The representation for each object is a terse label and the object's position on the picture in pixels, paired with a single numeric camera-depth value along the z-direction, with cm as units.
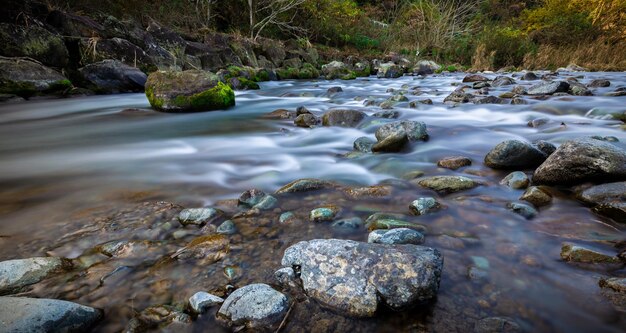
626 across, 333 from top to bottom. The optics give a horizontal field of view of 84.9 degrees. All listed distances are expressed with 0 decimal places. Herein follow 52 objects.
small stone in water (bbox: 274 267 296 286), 157
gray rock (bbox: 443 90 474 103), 677
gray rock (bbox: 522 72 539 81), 1043
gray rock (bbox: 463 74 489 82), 1039
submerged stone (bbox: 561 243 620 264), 163
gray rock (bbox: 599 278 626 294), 141
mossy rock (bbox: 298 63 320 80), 1333
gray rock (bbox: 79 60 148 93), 853
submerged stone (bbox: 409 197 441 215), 225
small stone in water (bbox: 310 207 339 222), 222
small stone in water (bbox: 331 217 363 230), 210
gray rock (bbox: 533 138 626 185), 233
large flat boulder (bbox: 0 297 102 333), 117
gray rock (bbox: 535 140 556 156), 308
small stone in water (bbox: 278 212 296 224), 223
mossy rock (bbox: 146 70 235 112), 623
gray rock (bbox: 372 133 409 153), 369
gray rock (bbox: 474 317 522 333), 129
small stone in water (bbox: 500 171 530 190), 257
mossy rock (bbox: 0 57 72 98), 709
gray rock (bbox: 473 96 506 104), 634
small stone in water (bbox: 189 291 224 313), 142
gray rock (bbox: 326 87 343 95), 897
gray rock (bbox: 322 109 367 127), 521
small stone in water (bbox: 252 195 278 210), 242
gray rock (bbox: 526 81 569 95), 686
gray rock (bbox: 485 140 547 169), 293
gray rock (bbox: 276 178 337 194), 272
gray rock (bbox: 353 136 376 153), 387
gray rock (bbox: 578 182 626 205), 214
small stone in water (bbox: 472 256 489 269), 168
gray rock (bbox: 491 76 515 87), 941
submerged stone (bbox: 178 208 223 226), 222
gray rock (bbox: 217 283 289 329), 133
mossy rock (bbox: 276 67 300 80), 1279
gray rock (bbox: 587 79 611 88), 779
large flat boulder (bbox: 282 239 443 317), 138
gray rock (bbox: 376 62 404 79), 1455
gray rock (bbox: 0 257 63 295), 155
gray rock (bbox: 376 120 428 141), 402
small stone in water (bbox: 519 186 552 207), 226
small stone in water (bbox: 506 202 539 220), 213
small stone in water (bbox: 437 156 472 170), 323
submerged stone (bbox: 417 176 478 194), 259
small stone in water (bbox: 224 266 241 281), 167
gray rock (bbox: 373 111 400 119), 555
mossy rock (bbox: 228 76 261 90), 985
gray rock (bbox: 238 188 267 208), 251
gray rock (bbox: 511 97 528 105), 604
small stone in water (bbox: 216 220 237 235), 209
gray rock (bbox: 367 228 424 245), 180
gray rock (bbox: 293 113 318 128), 534
